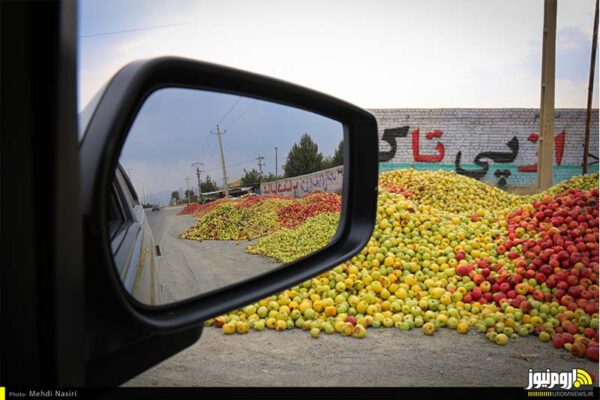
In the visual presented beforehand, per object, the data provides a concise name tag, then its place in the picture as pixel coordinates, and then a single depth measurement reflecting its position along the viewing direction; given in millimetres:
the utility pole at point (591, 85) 10453
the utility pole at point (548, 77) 9625
